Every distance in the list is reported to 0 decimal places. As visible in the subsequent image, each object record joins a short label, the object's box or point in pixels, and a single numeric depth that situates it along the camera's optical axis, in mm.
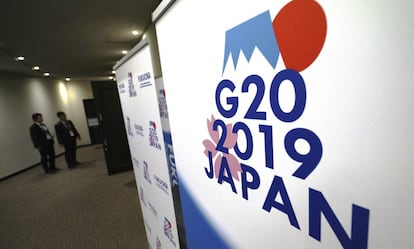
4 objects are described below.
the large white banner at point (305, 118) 301
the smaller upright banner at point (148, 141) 1125
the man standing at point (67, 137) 5438
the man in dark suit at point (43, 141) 5012
